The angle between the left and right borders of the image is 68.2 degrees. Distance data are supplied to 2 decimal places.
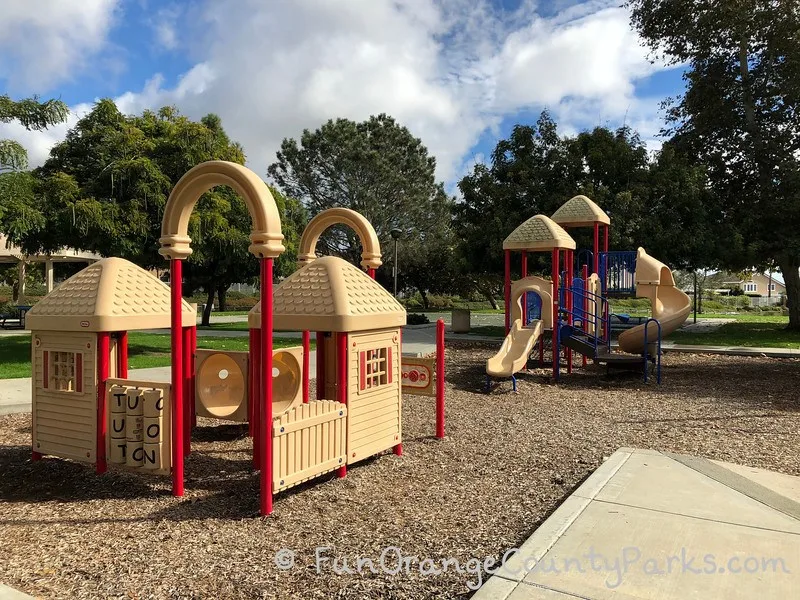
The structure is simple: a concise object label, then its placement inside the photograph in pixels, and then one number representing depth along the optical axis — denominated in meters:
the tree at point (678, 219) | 18.52
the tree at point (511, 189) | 19.78
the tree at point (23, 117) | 9.54
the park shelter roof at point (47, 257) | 23.28
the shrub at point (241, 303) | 44.34
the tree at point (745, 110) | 21.28
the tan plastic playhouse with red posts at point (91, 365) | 5.29
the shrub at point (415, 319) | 25.61
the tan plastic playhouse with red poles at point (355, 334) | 5.31
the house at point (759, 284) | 106.38
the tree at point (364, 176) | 38.91
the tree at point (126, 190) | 12.56
